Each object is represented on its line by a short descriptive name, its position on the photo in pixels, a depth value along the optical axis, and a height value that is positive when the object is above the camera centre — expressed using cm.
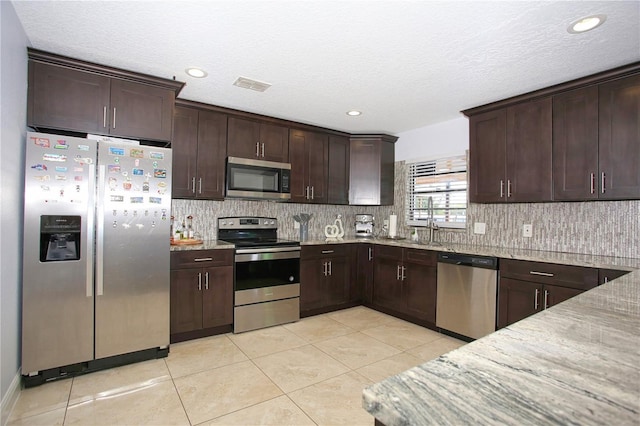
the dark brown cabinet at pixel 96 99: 242 +92
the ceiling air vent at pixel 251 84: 286 +119
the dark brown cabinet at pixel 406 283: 353 -79
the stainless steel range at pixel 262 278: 340 -71
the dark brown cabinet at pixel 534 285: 247 -55
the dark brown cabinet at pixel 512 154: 296 +64
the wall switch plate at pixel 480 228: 365 -12
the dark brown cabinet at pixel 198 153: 337 +66
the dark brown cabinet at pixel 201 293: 307 -79
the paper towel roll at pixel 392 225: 452 -13
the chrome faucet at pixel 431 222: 403 -7
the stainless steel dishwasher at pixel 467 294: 299 -75
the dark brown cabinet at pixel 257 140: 371 +89
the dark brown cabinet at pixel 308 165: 414 +66
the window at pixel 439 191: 393 +33
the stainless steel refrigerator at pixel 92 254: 230 -32
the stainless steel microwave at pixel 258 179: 365 +42
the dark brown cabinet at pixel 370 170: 457 +66
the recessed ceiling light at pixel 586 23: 189 +118
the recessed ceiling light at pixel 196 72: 266 +119
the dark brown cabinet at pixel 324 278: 389 -79
